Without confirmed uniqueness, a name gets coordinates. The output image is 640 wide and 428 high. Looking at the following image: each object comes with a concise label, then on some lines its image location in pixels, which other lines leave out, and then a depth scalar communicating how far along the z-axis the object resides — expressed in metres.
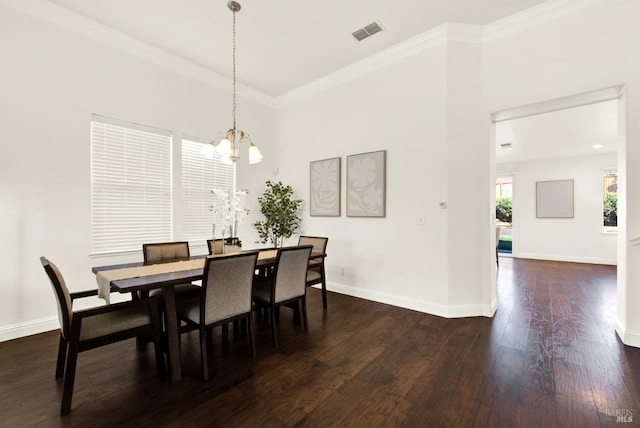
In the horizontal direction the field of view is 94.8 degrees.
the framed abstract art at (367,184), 4.08
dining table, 2.08
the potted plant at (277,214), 4.75
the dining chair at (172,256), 2.92
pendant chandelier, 2.80
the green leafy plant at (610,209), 7.44
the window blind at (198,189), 4.30
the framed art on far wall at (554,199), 7.87
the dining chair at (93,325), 1.83
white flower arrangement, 2.91
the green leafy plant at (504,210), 10.72
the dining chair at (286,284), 2.79
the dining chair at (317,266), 3.65
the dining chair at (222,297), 2.18
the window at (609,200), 7.44
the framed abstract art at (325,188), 4.63
